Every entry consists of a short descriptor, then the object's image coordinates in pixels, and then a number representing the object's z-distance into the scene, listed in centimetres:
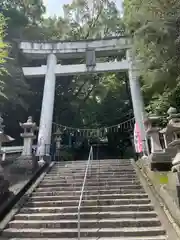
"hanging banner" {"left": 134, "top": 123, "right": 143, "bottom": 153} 784
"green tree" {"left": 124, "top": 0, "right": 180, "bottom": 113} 591
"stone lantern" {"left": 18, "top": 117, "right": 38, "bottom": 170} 687
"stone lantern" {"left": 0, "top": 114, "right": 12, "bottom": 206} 447
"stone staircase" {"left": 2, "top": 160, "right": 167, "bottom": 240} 351
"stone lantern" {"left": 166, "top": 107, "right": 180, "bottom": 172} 376
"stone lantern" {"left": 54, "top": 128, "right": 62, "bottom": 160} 1023
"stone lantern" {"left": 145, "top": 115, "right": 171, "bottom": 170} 561
